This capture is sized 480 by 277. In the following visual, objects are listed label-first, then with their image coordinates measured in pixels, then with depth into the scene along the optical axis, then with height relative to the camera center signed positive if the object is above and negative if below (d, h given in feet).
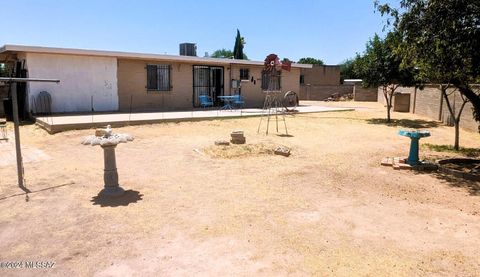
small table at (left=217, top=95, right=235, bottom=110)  58.80 -1.10
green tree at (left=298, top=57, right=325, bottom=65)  226.13 +21.08
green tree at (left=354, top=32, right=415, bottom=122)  48.29 +3.44
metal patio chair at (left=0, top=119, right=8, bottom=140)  32.39 -3.39
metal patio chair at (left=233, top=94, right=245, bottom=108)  58.44 -0.88
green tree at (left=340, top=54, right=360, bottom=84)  176.90 +11.27
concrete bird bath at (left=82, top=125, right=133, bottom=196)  17.10 -3.14
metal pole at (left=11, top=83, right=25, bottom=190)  17.08 -2.33
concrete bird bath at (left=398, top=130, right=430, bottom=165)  23.21 -3.04
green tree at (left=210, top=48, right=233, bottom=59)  191.26 +21.17
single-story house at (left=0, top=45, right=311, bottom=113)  46.44 +2.36
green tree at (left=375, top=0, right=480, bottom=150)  19.24 +3.14
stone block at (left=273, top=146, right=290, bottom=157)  26.50 -3.85
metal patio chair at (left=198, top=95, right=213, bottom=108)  58.23 -0.91
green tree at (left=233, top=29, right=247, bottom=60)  91.76 +11.37
